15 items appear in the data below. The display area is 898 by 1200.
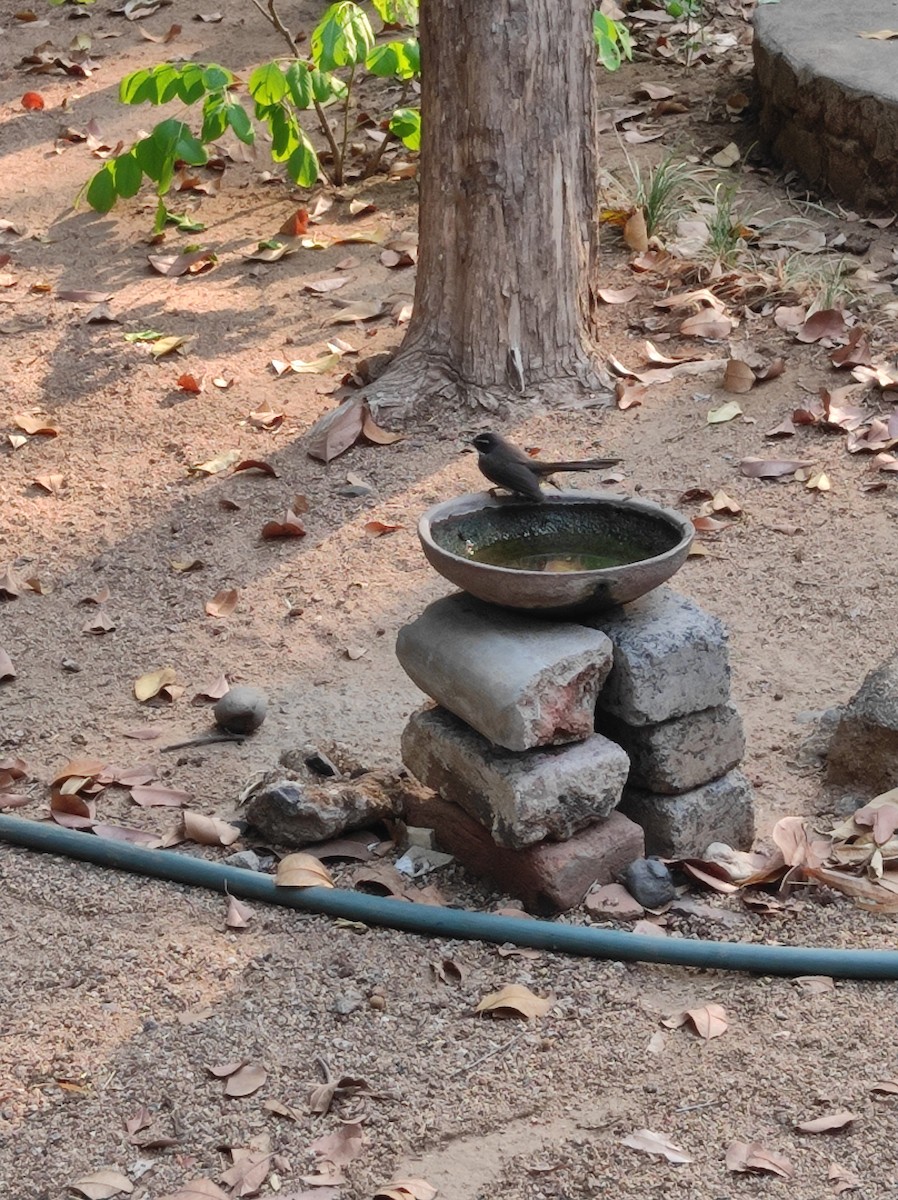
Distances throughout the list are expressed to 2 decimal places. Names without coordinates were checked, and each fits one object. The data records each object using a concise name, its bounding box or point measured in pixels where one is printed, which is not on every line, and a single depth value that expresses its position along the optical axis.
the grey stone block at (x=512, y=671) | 6.11
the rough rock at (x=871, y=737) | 7.15
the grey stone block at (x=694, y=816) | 6.72
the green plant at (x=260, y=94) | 11.84
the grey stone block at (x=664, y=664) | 6.44
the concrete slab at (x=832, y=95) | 13.05
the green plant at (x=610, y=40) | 12.53
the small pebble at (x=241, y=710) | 7.91
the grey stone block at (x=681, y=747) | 6.60
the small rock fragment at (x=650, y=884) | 6.38
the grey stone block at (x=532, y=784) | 6.20
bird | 6.92
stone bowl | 6.34
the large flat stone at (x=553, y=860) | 6.34
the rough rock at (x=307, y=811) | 6.82
